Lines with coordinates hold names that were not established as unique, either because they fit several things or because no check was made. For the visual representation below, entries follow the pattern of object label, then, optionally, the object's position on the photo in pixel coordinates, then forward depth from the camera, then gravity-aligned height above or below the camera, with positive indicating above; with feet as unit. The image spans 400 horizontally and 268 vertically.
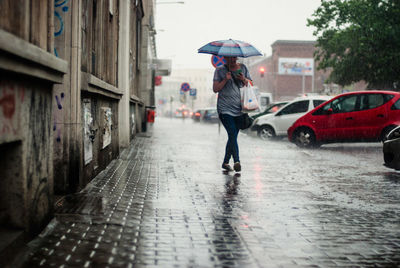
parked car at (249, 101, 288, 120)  82.09 +1.43
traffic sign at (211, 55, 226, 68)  60.25 +5.82
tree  109.29 +15.13
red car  51.31 +0.00
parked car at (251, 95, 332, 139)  68.41 +0.14
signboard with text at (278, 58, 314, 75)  294.25 +25.81
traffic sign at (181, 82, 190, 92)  132.98 +6.87
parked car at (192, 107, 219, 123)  159.09 +0.75
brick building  293.43 +23.72
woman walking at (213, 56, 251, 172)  31.76 +1.07
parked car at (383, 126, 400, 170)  30.35 -1.60
